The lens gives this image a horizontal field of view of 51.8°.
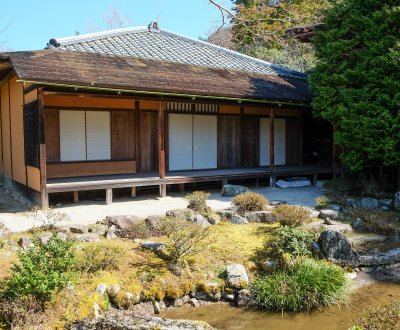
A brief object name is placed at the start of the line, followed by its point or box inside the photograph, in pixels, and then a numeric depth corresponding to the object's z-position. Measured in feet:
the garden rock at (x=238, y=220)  27.99
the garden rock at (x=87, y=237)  22.79
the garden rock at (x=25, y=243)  21.64
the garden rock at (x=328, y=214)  29.60
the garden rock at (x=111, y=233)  23.94
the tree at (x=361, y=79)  34.86
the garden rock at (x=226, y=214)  28.94
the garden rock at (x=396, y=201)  32.86
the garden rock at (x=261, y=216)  28.14
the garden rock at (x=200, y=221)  26.69
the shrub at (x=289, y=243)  22.02
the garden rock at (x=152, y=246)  22.12
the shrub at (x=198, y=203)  30.25
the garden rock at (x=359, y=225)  27.69
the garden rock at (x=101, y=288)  18.06
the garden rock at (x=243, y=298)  19.53
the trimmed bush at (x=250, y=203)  30.37
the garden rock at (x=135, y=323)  15.53
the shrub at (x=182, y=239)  21.17
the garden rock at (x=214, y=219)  27.68
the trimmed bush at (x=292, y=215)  26.25
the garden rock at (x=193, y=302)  19.33
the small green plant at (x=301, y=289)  18.90
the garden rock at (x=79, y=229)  24.29
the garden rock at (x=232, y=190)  38.14
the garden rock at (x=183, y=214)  26.75
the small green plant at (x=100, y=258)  19.26
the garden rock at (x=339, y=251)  22.76
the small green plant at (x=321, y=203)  32.60
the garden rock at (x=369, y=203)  33.64
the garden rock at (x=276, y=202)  33.05
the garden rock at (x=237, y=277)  20.01
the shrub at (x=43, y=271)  15.84
